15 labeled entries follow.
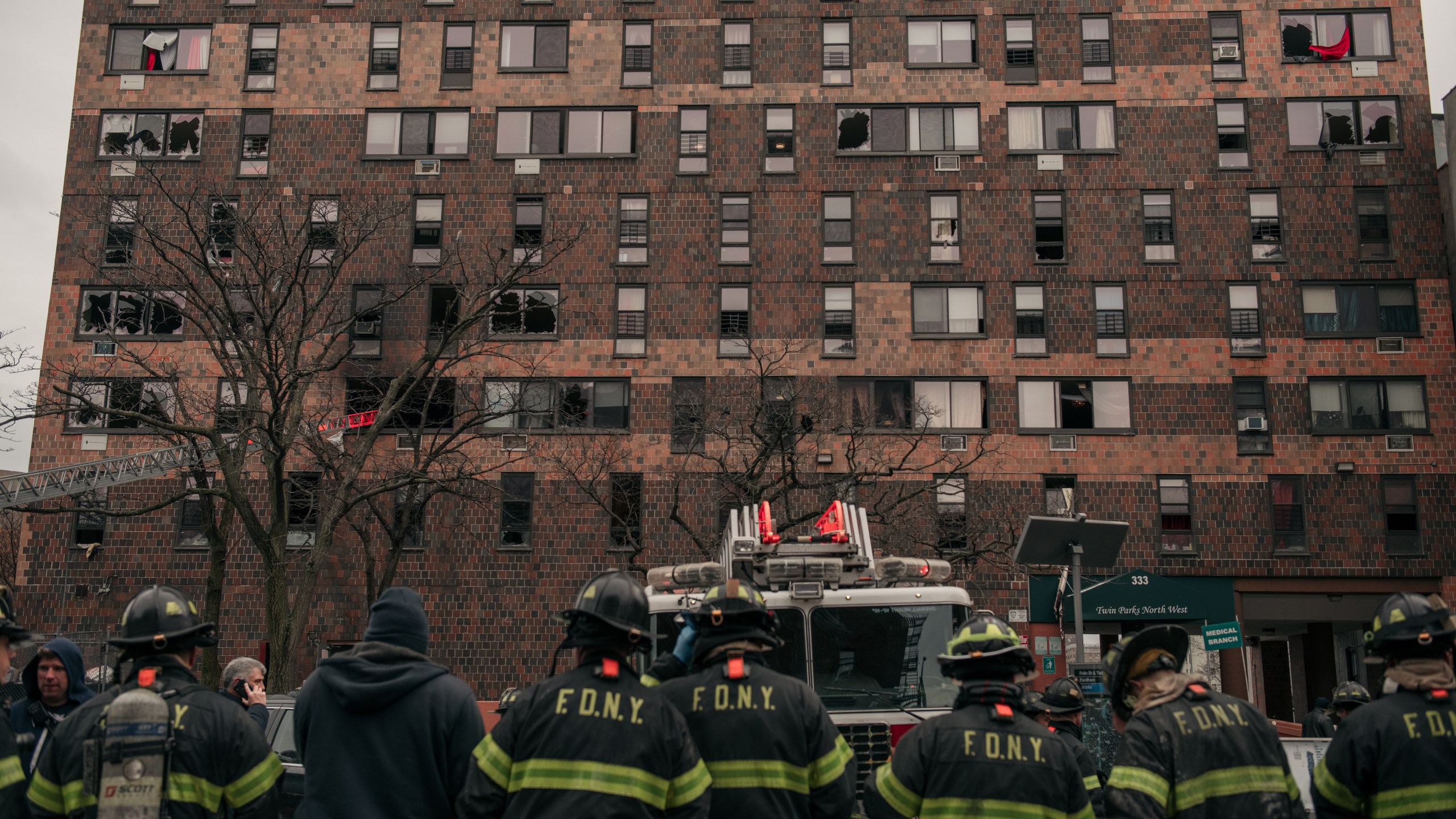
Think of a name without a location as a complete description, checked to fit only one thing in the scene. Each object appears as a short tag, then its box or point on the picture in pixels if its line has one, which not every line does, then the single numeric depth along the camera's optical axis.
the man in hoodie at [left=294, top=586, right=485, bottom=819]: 5.09
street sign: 17.14
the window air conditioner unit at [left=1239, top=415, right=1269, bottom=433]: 31.98
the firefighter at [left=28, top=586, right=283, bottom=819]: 4.75
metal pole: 10.78
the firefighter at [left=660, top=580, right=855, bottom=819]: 5.21
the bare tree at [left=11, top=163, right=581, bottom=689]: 29.78
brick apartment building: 31.75
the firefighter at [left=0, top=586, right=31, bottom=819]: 4.90
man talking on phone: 9.11
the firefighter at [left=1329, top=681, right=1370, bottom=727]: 11.73
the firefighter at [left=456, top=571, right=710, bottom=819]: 4.70
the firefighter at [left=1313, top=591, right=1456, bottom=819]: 4.88
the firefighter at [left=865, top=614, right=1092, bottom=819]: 4.91
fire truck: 9.22
